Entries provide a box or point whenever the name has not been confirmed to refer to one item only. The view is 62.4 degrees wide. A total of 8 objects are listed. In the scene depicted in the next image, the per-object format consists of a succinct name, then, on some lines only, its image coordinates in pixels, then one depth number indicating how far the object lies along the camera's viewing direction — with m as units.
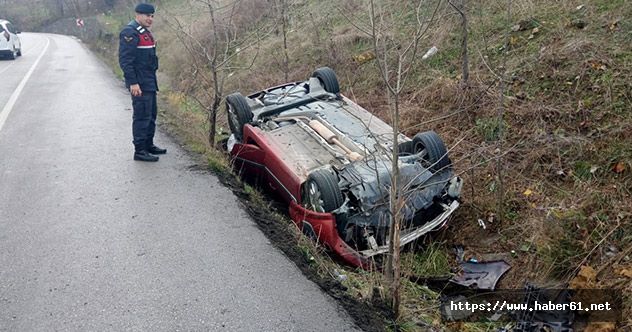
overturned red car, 4.74
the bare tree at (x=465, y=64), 6.96
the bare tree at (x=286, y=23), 10.03
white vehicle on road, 19.66
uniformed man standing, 5.95
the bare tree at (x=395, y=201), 3.29
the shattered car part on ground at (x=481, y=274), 4.50
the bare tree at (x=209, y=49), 12.26
